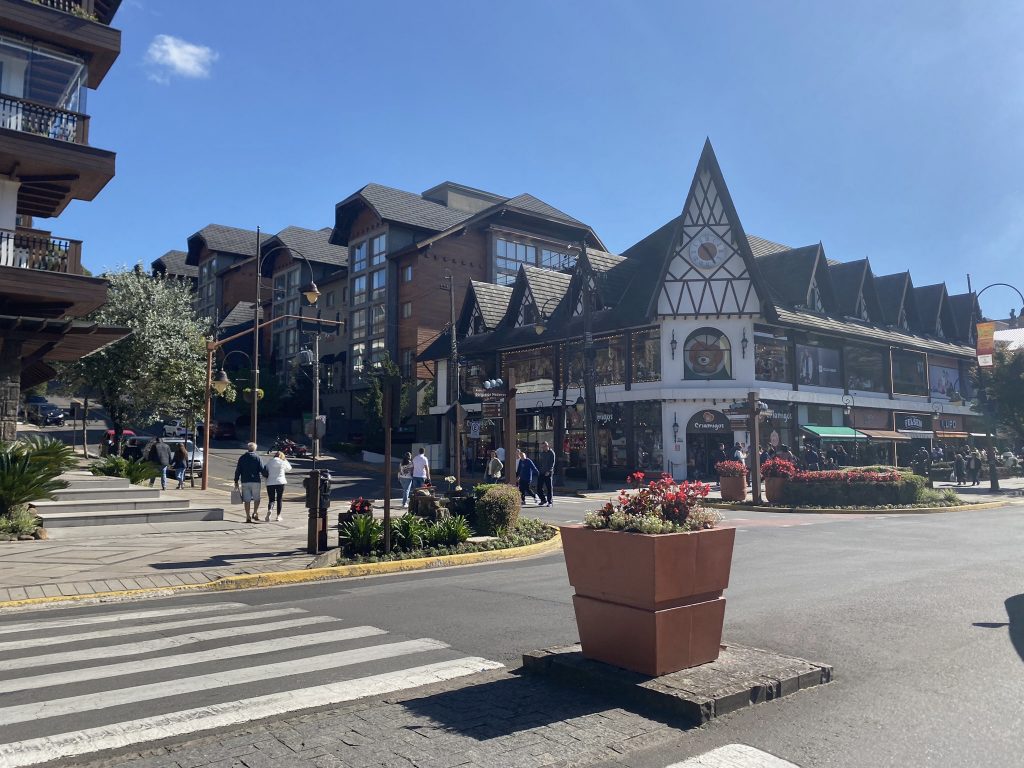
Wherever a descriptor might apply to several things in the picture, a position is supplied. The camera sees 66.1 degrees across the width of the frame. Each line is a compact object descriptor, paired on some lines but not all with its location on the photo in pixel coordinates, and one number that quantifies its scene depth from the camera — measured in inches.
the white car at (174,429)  2007.4
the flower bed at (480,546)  473.1
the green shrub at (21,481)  565.9
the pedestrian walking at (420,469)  797.2
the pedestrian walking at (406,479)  820.7
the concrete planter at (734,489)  966.4
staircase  631.2
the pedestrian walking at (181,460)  989.8
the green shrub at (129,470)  834.2
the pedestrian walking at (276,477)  700.0
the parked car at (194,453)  1359.5
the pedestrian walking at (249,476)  686.6
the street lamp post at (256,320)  1041.5
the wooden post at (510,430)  695.7
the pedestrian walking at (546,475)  934.4
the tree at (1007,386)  1460.4
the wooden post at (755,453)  942.4
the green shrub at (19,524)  546.5
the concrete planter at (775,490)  904.9
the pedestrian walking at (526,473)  936.9
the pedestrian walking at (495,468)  964.0
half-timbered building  1405.0
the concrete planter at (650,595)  194.9
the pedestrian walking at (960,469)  1341.0
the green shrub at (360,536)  480.1
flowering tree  1278.3
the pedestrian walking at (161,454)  957.3
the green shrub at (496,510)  574.6
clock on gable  1429.6
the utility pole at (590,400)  1138.0
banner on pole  1169.4
